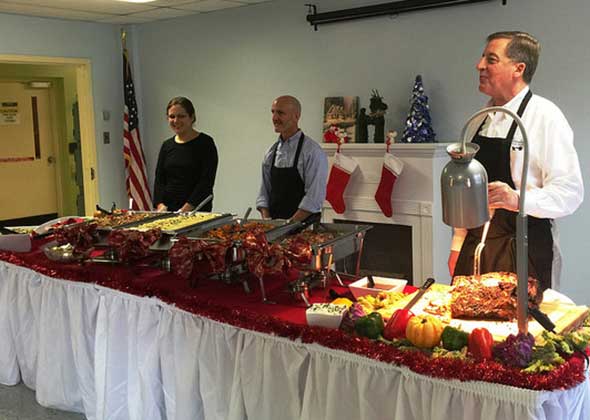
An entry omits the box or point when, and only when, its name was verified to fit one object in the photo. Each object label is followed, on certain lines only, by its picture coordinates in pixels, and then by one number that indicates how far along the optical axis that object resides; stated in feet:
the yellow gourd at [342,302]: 7.17
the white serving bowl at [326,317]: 6.73
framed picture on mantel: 16.25
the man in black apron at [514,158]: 7.52
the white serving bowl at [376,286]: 7.59
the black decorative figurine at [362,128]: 15.72
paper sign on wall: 28.35
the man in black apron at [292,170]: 12.16
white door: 28.55
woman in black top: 13.35
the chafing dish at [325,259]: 7.86
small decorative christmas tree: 14.75
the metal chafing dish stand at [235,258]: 8.02
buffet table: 5.97
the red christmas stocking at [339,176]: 15.76
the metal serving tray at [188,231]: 9.35
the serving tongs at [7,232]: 11.82
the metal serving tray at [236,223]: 9.27
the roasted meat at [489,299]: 6.43
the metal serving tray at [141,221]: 10.30
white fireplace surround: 14.67
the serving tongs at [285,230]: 9.36
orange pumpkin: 6.08
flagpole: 21.01
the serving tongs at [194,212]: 11.26
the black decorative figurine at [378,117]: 15.49
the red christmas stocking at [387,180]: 14.89
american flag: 20.91
